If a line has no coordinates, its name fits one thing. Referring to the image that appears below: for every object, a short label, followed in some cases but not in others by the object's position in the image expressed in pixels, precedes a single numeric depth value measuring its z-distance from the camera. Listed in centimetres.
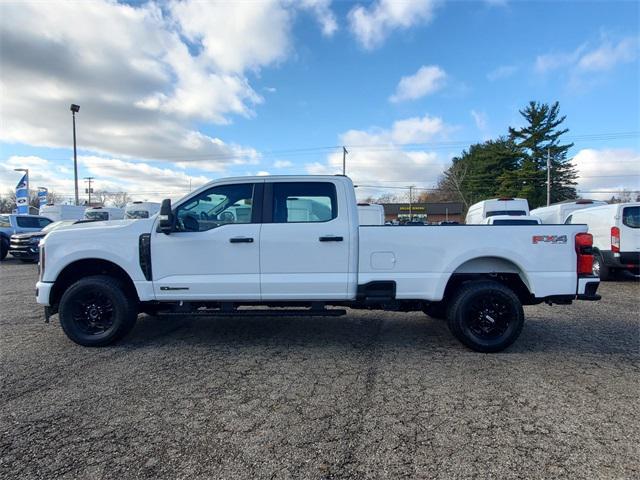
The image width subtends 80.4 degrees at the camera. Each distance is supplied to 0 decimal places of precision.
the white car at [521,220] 976
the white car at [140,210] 1997
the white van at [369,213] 1083
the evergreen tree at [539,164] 4525
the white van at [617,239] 909
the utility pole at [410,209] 5735
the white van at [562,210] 1373
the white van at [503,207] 1614
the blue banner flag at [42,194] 3581
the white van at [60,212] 2348
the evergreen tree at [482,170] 4972
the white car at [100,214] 2019
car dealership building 5859
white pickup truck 443
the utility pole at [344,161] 4552
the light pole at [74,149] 2431
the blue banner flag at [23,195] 2484
